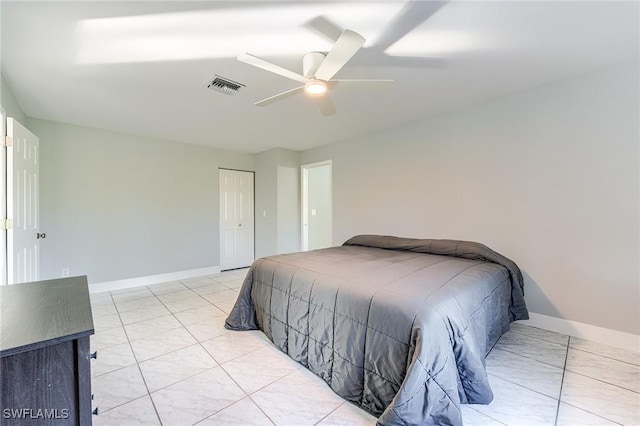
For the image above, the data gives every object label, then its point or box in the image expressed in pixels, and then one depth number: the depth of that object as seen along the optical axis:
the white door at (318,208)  5.75
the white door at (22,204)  2.16
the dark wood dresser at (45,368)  0.81
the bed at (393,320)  1.34
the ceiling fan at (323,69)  1.54
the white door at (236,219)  5.11
